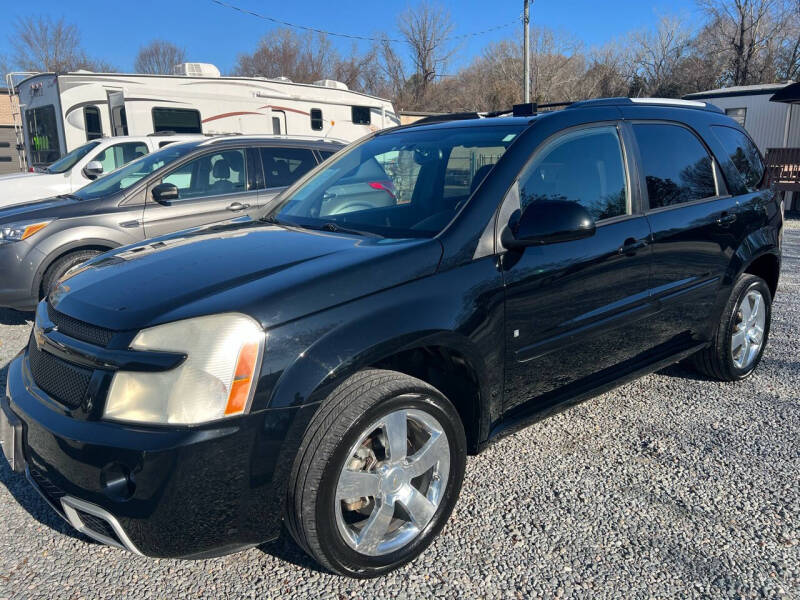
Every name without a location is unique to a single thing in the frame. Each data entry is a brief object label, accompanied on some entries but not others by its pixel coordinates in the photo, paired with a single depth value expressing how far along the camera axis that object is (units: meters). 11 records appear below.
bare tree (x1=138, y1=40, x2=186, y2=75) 58.56
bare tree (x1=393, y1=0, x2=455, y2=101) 49.09
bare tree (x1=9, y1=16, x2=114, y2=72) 39.97
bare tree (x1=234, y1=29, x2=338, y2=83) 51.25
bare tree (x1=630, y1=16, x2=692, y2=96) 40.50
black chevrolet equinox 1.97
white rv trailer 11.72
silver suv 5.56
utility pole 20.97
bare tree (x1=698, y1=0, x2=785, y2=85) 36.03
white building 17.39
